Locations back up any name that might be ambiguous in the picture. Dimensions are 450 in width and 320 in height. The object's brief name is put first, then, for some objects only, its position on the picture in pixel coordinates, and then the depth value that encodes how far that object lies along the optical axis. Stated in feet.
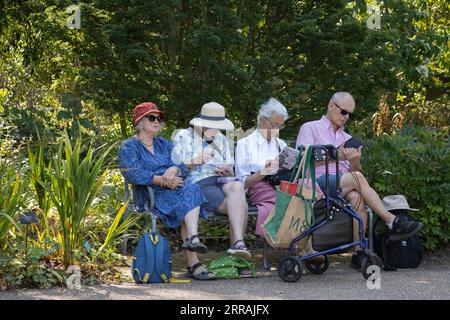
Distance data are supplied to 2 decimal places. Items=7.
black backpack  41.63
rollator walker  38.24
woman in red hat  39.34
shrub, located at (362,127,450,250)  43.57
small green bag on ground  39.17
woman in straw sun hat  41.47
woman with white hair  43.37
